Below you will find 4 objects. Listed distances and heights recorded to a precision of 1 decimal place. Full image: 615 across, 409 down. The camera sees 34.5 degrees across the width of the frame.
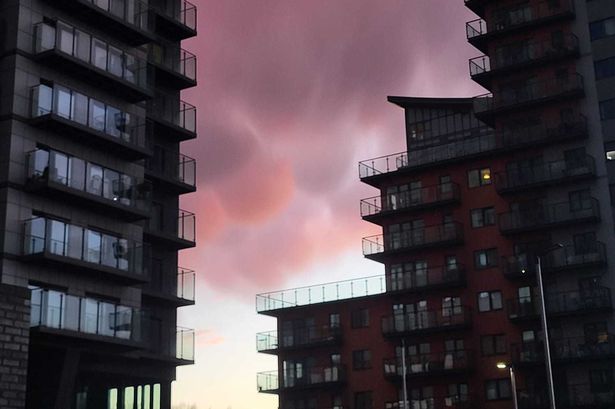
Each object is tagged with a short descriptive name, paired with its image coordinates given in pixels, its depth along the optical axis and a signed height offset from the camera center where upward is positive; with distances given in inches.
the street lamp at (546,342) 1920.5 +207.5
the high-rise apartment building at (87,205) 2023.9 +545.3
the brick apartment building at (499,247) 3142.2 +678.8
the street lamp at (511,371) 2891.7 +243.6
